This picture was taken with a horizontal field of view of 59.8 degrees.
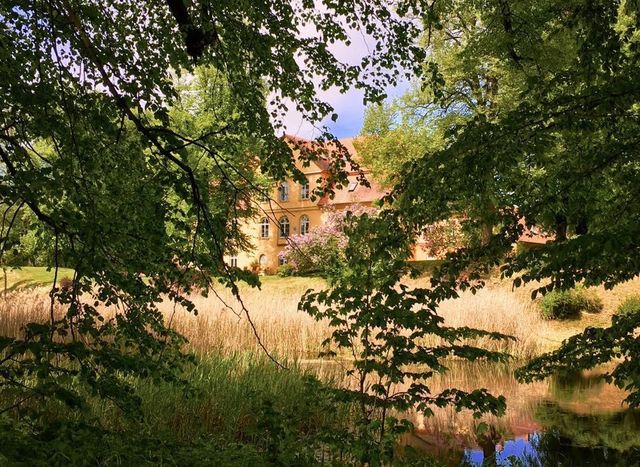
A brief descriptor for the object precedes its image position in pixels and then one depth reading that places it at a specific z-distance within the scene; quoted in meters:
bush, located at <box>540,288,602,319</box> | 16.59
